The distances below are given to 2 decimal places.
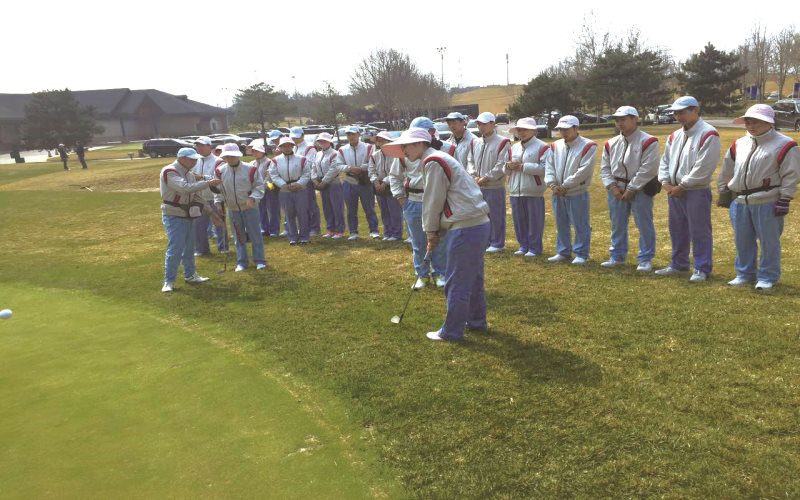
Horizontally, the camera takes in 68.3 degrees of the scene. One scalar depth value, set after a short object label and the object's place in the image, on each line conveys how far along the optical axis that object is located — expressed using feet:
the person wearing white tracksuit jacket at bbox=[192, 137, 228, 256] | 35.45
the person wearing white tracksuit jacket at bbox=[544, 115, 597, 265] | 27.22
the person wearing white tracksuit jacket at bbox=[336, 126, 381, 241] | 37.93
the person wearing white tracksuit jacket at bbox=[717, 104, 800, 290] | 20.53
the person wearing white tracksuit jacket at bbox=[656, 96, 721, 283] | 22.53
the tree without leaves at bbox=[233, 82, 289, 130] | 159.84
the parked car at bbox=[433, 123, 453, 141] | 114.47
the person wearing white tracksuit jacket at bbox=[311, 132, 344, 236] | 38.52
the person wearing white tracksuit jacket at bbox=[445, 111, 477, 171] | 29.75
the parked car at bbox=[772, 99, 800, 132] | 103.35
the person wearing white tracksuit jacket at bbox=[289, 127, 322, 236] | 38.86
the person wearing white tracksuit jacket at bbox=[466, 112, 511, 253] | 29.48
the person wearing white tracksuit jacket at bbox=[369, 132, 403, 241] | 34.55
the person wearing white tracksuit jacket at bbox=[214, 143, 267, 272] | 31.19
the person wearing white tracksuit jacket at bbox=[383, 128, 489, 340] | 18.04
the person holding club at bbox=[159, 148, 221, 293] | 27.89
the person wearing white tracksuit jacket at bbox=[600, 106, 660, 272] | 25.04
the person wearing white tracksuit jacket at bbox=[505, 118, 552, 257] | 29.37
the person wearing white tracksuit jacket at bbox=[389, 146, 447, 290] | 25.36
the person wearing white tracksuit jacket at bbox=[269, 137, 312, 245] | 37.06
